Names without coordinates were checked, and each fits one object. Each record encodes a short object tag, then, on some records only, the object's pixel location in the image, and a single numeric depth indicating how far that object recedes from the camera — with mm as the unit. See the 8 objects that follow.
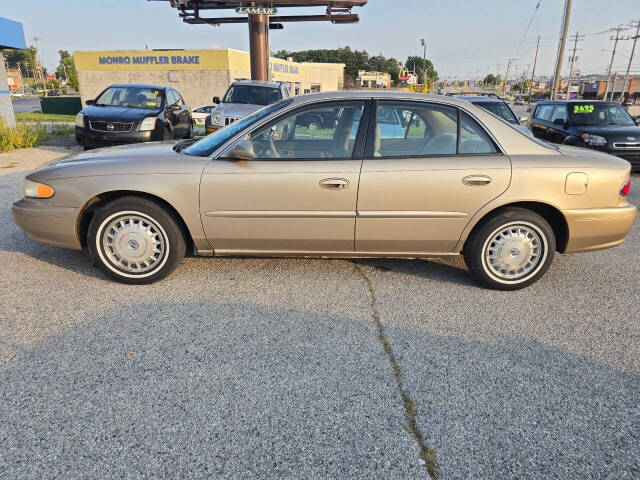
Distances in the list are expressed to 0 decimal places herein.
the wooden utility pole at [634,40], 59219
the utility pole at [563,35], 22094
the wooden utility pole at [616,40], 66375
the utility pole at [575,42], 69481
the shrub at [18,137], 11219
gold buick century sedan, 3709
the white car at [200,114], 24641
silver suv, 11828
